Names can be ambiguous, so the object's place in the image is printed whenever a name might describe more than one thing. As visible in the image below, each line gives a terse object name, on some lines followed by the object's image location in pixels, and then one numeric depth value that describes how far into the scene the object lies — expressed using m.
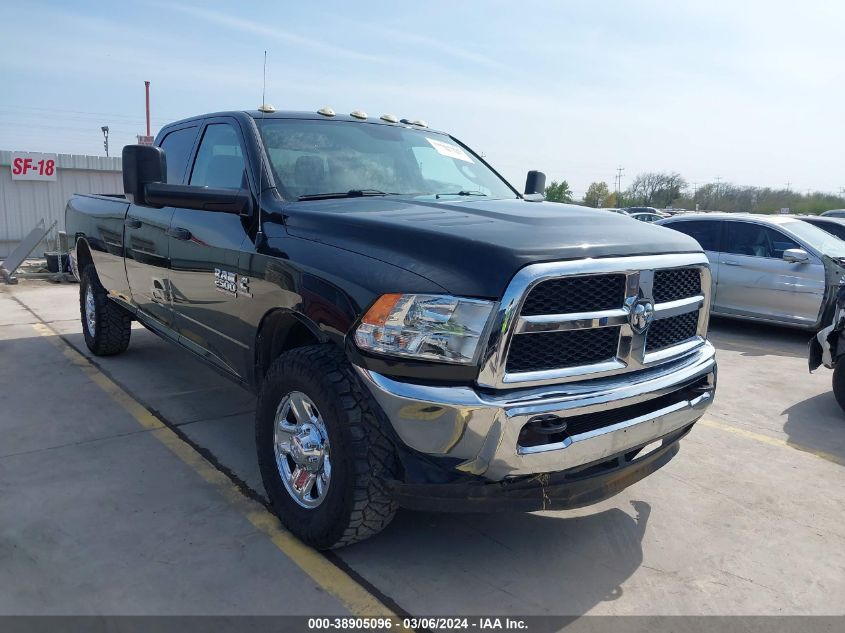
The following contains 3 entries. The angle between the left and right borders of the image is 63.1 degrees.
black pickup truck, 2.51
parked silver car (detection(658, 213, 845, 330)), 8.22
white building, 14.46
